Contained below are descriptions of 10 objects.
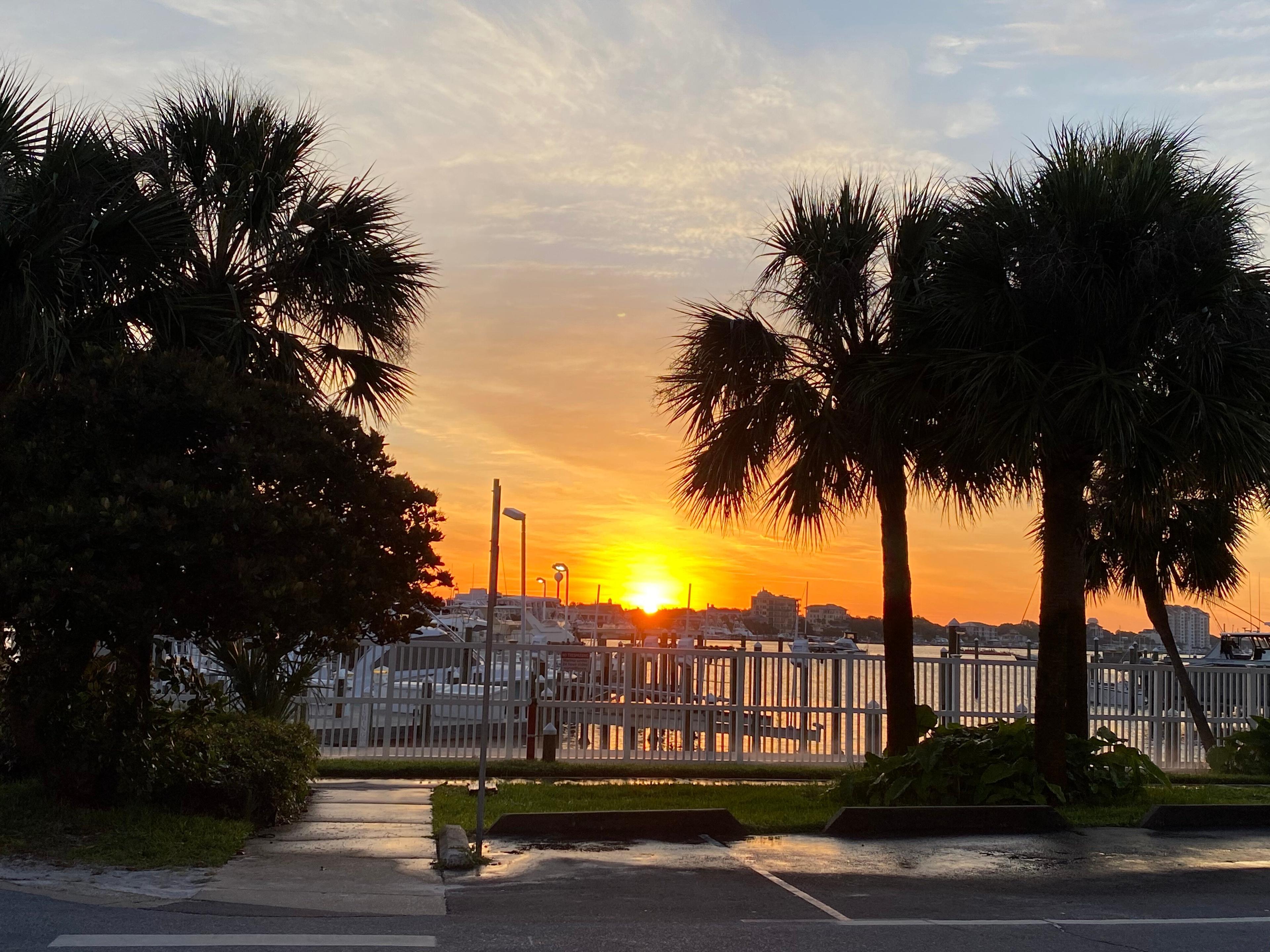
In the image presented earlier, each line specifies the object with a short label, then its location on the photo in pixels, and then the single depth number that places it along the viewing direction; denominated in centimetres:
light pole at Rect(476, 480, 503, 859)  870
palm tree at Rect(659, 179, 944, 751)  1340
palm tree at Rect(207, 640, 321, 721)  1364
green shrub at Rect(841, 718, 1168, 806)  1195
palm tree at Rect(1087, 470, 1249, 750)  1778
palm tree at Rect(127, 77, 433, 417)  1207
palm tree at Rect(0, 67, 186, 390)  991
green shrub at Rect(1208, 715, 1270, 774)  1664
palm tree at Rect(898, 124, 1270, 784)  1141
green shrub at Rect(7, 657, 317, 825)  970
